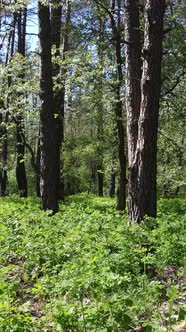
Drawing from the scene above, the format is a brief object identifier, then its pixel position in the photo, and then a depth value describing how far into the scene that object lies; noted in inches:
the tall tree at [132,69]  312.2
